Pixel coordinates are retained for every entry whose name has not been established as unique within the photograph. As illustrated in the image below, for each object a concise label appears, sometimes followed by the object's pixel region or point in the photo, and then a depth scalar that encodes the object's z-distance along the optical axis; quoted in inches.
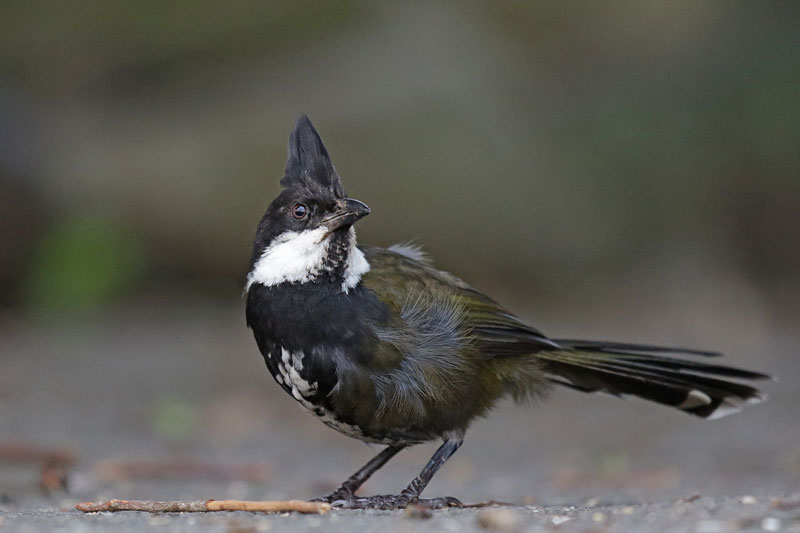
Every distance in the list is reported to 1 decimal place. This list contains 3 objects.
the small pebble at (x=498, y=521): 284.7
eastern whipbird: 362.3
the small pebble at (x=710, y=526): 273.1
